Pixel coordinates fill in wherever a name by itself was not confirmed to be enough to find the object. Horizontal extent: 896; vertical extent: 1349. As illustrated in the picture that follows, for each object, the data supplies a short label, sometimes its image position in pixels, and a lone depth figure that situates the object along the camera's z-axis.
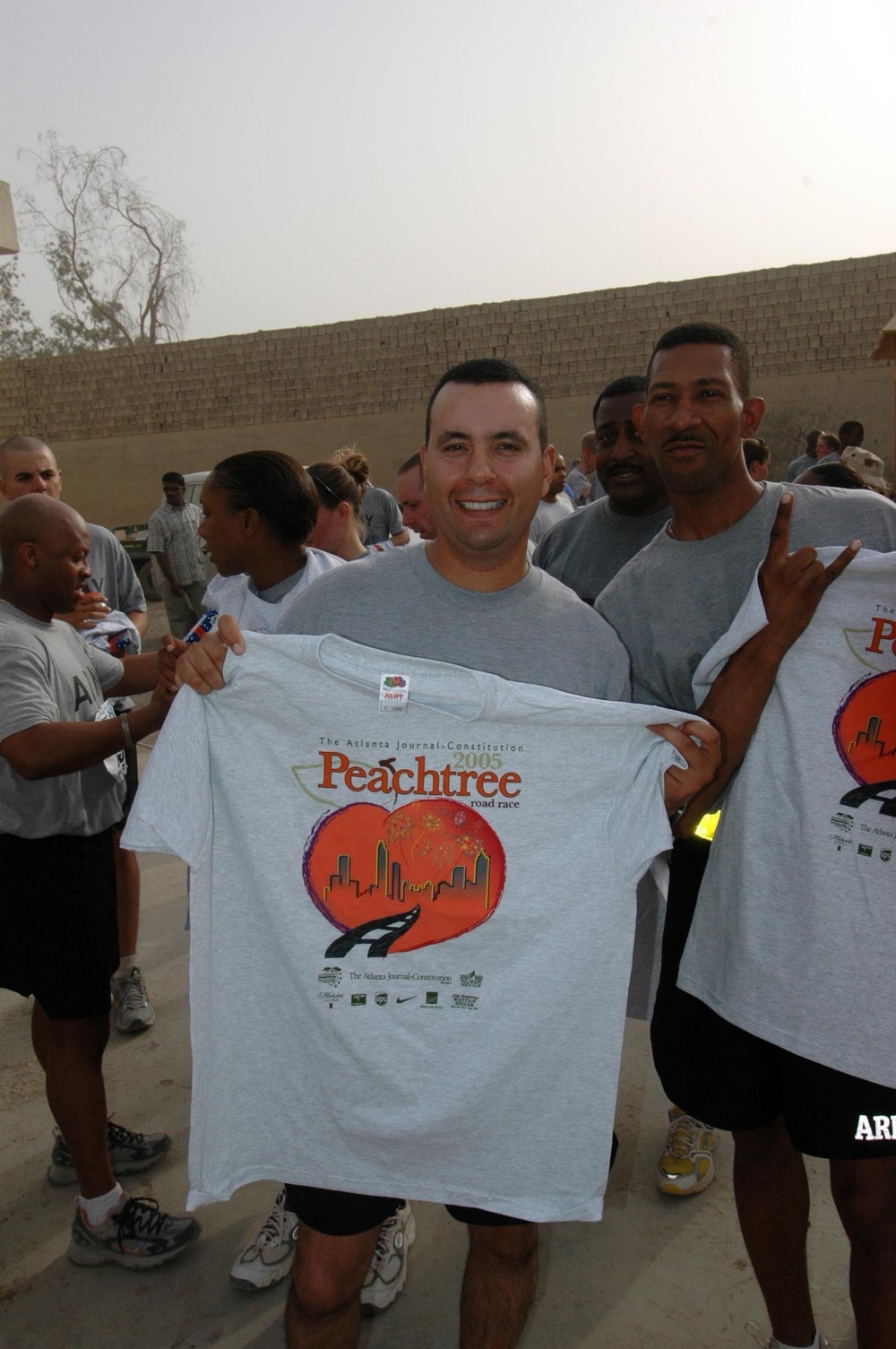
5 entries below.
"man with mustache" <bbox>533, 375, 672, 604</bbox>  3.24
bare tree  35.47
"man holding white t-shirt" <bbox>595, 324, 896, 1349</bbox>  1.97
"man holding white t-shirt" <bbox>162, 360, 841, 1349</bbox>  1.96
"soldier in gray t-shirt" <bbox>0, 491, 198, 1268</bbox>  2.56
